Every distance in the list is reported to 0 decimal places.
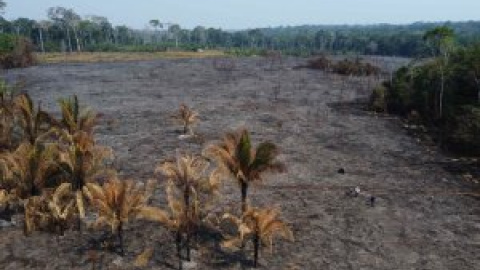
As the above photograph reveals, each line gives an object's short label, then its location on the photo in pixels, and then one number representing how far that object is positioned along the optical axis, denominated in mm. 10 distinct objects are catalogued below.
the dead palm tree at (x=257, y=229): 17125
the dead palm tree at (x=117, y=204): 17391
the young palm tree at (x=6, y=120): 27766
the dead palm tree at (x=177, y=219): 16953
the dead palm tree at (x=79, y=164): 20848
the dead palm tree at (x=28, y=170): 20562
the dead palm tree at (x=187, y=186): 17125
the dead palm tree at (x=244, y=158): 18703
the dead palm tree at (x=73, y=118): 27484
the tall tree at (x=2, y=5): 122438
